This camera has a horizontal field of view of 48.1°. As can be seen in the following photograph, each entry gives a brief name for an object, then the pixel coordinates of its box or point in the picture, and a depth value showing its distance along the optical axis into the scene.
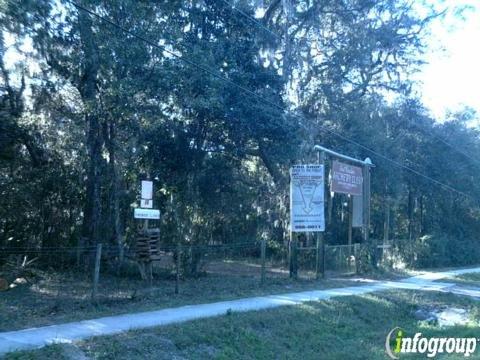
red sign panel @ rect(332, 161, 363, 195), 22.05
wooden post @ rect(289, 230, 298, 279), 19.17
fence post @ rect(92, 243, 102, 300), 11.55
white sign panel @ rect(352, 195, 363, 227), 24.20
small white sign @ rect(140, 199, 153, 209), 13.44
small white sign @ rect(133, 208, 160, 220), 13.29
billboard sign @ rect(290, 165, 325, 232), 19.31
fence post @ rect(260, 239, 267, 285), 16.33
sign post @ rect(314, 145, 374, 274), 22.22
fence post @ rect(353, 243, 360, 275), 23.11
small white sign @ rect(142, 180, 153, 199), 13.36
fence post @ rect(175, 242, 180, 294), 13.86
